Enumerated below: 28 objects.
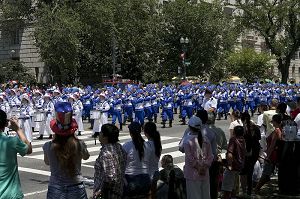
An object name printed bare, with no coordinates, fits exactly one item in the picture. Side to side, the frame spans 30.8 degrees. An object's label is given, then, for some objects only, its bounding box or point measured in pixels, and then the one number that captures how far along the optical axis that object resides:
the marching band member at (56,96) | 20.43
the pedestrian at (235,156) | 8.61
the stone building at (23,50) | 48.47
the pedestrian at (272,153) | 9.93
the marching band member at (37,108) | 19.72
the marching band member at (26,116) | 17.61
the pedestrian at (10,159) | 5.36
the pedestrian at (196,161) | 7.21
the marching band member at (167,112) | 23.62
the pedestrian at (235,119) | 10.35
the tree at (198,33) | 44.34
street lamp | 35.25
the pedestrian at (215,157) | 8.23
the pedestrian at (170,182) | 6.71
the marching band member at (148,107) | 23.86
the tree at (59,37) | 34.97
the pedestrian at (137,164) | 6.70
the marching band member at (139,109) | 22.86
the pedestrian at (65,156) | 5.35
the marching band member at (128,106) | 23.83
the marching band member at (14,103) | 19.34
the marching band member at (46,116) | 19.44
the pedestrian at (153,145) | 7.02
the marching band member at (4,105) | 18.97
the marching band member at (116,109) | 22.07
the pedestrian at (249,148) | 9.39
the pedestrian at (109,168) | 5.98
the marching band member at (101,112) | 18.89
